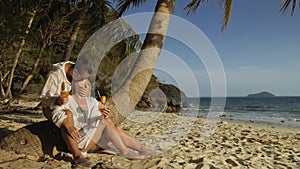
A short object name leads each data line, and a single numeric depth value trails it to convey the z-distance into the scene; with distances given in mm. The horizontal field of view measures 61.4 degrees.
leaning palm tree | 3412
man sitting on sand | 2697
